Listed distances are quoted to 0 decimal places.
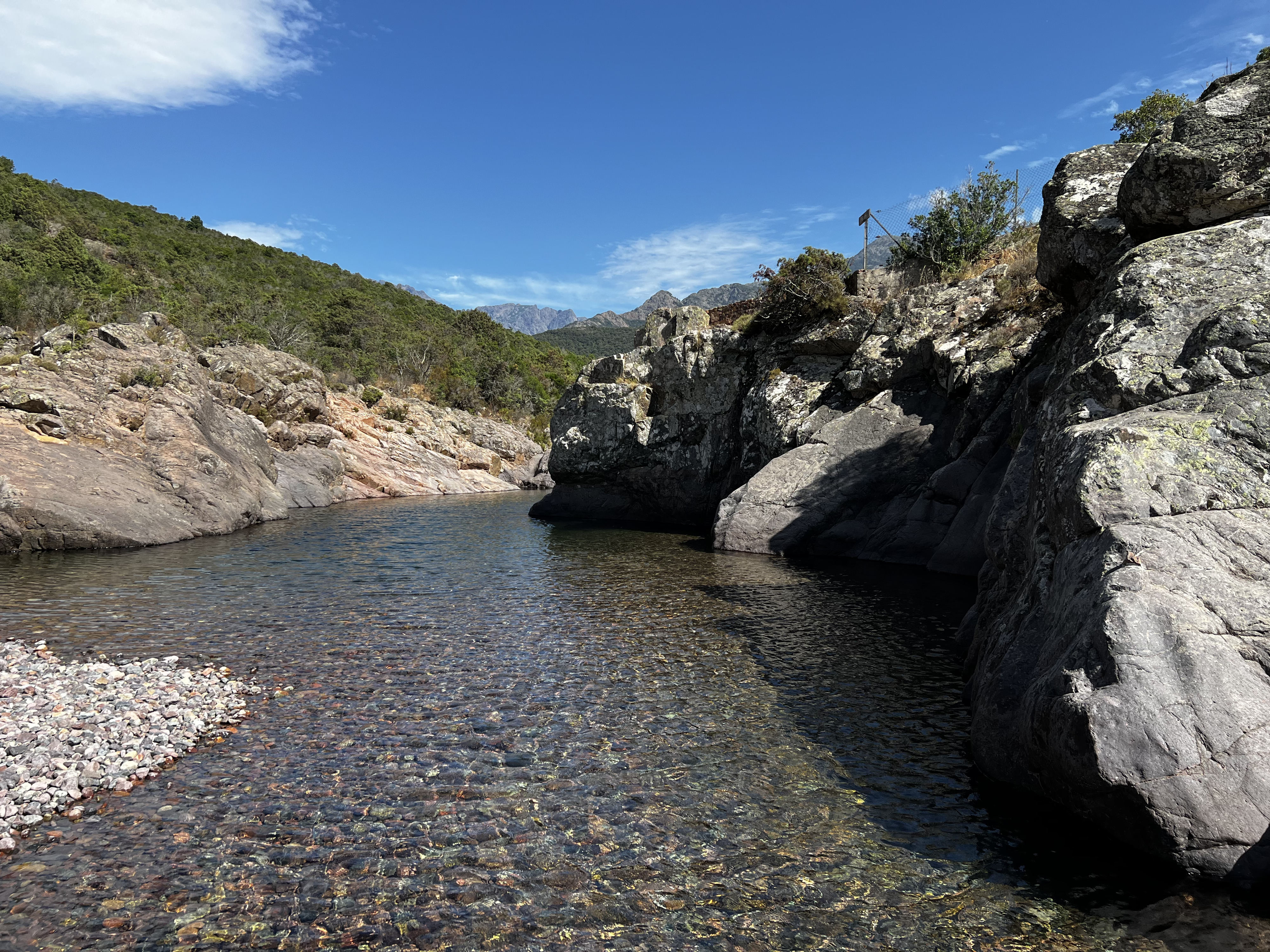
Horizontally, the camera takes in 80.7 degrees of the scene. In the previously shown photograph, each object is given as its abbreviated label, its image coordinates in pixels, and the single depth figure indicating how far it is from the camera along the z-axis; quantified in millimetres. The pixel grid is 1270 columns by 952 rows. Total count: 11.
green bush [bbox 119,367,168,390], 32312
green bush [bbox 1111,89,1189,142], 30047
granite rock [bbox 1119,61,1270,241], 14031
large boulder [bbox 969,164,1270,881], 6668
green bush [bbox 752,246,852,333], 31703
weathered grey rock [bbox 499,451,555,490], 66125
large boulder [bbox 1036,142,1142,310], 18422
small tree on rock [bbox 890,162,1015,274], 32125
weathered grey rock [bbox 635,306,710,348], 38688
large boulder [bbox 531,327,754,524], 36188
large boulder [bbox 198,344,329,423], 48125
